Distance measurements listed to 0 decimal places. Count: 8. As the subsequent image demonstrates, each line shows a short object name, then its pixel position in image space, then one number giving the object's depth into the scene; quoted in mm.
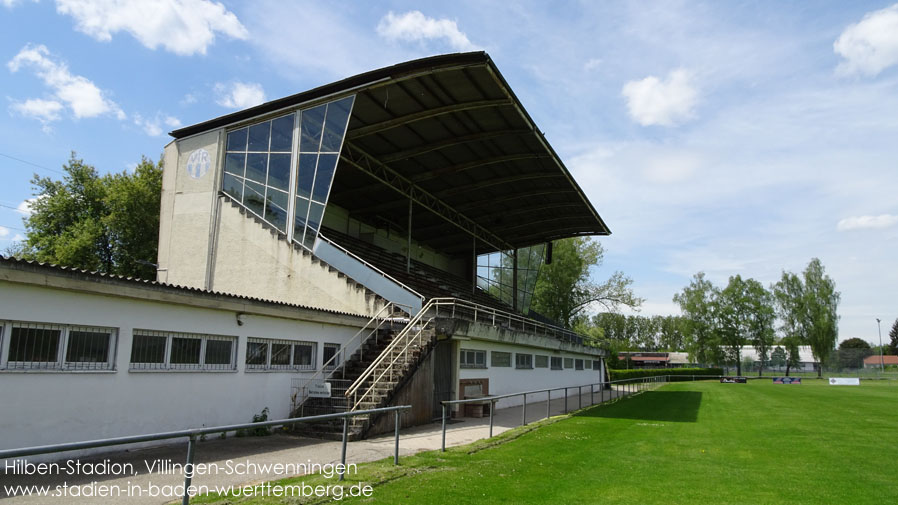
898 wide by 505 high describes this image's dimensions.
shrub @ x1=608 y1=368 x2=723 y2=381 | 58594
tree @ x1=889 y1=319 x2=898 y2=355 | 123300
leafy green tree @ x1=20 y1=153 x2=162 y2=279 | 37844
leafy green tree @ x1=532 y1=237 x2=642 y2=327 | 60188
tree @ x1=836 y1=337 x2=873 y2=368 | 76688
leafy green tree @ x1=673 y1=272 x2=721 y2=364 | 78812
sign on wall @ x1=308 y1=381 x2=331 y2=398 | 14729
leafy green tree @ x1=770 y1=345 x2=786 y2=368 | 81375
